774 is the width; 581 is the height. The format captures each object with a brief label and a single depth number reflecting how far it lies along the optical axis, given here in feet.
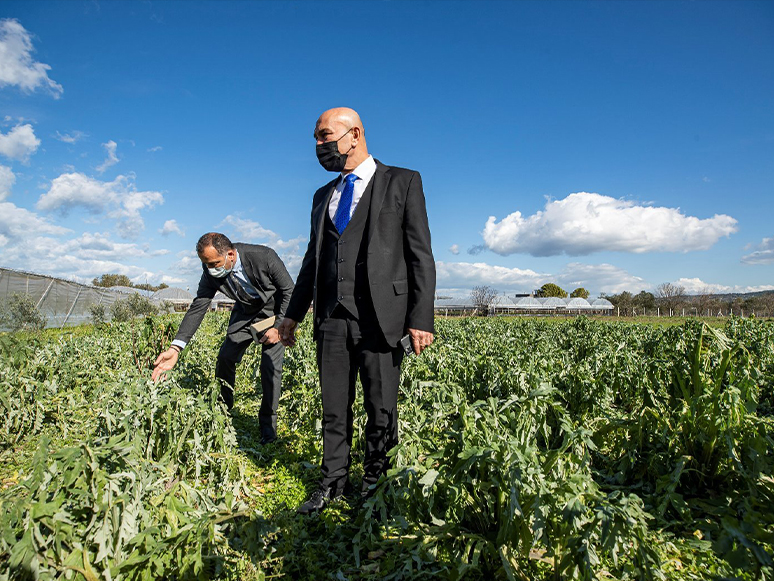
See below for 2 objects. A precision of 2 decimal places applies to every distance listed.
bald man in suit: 8.13
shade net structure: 60.03
